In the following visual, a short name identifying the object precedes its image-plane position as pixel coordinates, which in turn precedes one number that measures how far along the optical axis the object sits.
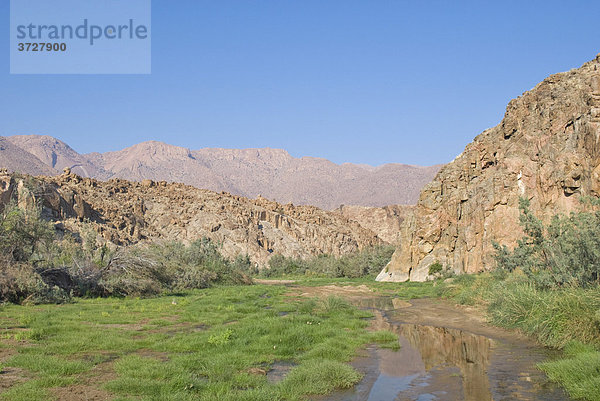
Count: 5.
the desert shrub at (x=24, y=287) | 17.80
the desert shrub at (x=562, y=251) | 12.55
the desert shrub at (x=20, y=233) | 19.62
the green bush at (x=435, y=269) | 40.98
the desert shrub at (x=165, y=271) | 24.00
